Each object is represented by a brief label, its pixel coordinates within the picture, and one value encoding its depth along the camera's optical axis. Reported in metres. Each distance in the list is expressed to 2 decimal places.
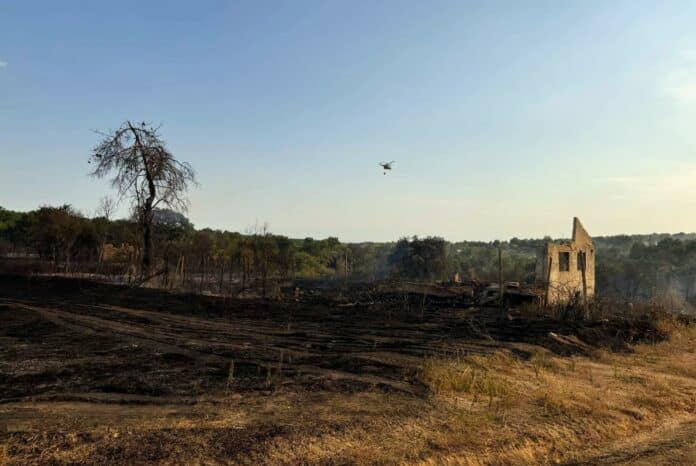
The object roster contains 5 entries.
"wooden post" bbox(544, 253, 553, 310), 19.57
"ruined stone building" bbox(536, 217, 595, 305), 22.78
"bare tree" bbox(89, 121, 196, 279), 21.25
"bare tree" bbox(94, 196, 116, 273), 32.26
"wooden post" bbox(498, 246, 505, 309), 19.85
